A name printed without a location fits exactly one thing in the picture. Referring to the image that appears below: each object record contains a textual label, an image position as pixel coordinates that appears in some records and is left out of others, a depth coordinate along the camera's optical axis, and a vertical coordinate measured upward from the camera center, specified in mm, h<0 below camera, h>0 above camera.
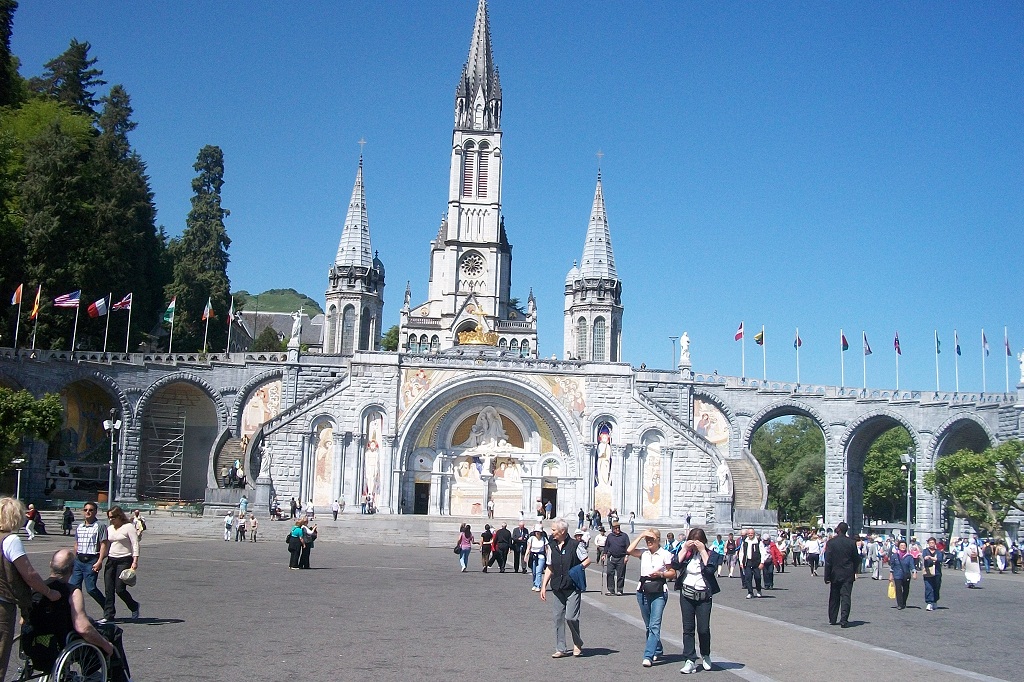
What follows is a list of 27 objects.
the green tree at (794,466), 69188 +2961
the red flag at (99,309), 42281 +6788
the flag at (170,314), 45281 +7162
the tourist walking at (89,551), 12359 -830
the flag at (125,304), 44062 +7316
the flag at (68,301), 41000 +6810
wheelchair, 7533 -1302
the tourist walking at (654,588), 10828 -882
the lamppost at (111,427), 37375 +1944
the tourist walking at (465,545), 24156 -1111
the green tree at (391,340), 84438 +12175
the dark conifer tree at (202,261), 56062 +12902
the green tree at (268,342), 73756 +10277
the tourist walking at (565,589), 11375 -953
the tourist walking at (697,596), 10758 -927
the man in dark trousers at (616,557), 19092 -975
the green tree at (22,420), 32188 +1759
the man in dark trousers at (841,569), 14562 -782
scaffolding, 47938 +1307
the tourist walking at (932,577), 18391 -1053
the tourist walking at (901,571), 18203 -957
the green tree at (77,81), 54603 +20618
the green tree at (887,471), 63656 +2559
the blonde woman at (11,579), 7215 -699
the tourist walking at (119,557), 12570 -896
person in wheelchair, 7609 -1073
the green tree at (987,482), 37219 +1267
